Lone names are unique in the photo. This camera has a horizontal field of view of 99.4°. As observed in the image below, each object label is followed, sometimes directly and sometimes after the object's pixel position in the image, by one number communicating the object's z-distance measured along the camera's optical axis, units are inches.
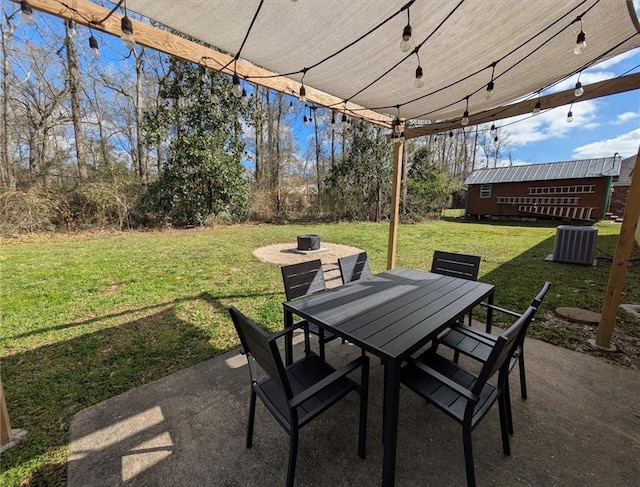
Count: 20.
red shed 516.1
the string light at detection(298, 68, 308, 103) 94.4
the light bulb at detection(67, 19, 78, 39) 62.1
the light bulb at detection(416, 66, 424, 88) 79.7
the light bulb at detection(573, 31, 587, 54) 69.1
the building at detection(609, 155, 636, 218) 613.0
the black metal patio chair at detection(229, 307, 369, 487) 51.2
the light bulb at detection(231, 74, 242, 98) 83.5
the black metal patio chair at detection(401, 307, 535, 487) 51.1
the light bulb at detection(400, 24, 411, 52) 61.1
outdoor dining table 54.1
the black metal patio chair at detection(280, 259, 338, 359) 92.1
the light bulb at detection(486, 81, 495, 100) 98.7
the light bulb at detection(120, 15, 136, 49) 58.6
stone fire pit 273.1
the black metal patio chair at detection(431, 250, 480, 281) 115.7
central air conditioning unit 221.9
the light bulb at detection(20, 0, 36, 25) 54.7
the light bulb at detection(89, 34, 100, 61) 62.8
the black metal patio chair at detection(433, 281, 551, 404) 76.0
